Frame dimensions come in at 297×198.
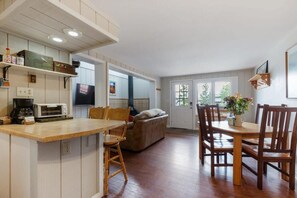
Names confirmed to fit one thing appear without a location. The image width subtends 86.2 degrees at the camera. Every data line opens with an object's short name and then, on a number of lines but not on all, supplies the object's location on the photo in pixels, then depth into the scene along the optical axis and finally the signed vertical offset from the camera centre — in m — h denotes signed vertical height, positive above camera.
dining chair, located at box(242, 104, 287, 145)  2.51 -0.69
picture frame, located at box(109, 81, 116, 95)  5.96 +0.40
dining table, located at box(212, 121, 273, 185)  2.04 -0.52
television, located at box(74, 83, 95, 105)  4.43 +0.13
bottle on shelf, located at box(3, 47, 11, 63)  1.48 +0.39
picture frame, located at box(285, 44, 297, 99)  2.23 +0.39
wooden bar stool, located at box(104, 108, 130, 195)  1.87 -0.51
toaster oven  1.74 -0.13
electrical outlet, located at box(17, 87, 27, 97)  1.73 +0.08
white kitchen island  1.18 -0.52
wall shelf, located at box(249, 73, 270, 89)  3.35 +0.42
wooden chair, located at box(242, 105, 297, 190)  1.85 -0.57
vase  2.49 -0.34
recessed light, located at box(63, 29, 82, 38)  1.61 +0.69
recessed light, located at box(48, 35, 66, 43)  1.78 +0.69
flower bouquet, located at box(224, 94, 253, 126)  2.44 -0.11
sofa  3.30 -0.76
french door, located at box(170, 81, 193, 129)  6.24 -0.26
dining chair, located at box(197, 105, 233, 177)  2.27 -0.67
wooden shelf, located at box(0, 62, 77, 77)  1.53 +0.32
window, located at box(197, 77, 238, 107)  5.53 +0.34
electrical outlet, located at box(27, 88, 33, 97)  1.81 +0.07
